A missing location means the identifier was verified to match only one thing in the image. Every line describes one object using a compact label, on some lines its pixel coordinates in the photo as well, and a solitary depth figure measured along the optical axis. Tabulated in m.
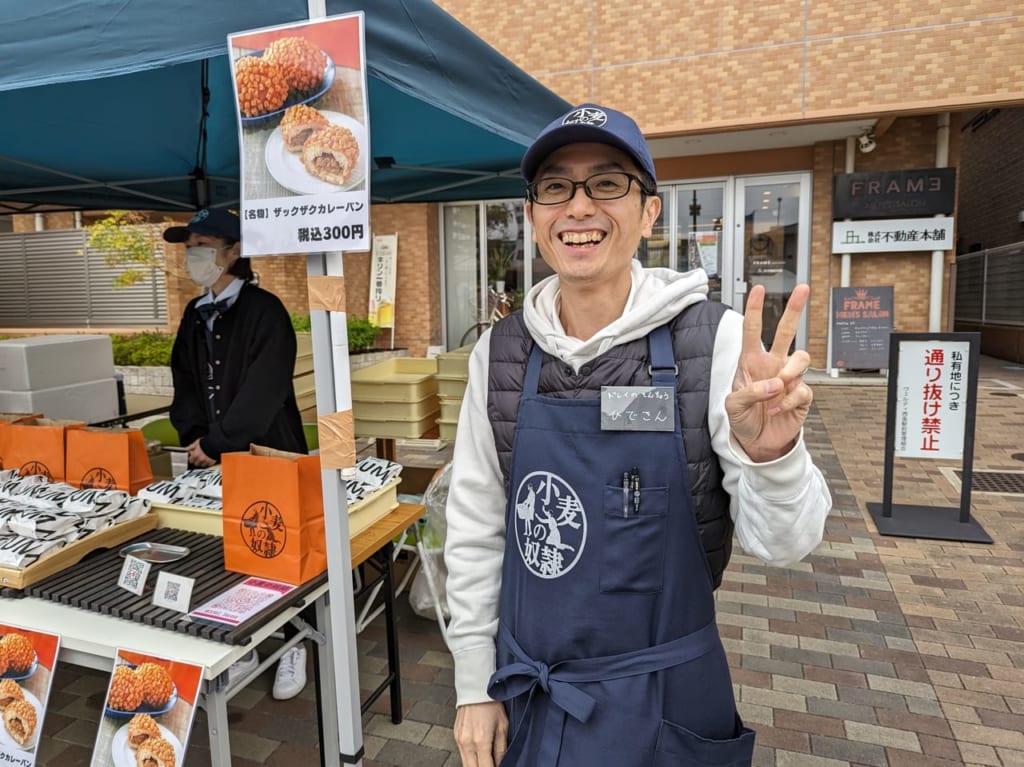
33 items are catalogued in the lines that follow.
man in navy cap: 1.27
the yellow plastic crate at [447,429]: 3.93
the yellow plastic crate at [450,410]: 3.90
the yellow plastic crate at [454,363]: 3.86
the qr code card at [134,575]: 1.95
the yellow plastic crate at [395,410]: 3.95
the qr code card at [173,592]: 1.85
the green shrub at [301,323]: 11.29
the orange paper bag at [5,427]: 2.68
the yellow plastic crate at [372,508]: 2.41
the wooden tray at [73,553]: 2.00
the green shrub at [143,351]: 10.23
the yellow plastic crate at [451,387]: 3.88
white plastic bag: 3.32
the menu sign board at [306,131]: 1.68
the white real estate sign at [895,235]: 10.49
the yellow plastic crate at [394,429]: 3.97
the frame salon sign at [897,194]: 10.35
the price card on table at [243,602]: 1.81
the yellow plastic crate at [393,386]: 3.93
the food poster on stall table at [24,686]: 1.82
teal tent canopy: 1.74
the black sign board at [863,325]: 10.75
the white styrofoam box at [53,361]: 3.53
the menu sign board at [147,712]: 1.65
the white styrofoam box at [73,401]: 3.57
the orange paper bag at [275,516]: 1.96
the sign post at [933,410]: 4.69
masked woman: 2.92
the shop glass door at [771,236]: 11.30
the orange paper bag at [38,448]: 2.53
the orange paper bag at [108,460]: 2.46
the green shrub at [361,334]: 11.76
